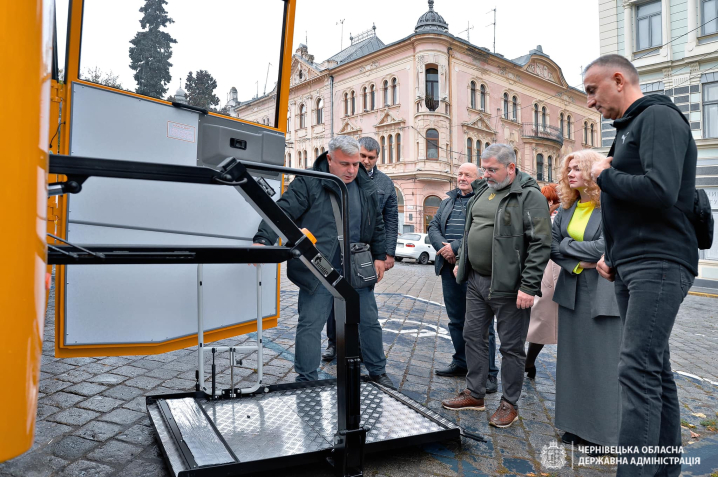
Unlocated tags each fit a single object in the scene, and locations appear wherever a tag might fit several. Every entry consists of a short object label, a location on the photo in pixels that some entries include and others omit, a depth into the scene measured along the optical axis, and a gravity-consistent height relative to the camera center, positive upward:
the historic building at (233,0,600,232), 32.97 +10.12
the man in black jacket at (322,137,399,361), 5.20 +0.51
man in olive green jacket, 3.58 -0.13
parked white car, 22.22 +0.09
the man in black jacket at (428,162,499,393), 4.80 -0.05
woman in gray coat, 3.20 -0.47
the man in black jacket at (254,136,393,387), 4.00 +0.16
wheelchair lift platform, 1.95 -1.01
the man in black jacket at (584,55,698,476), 2.29 -0.02
